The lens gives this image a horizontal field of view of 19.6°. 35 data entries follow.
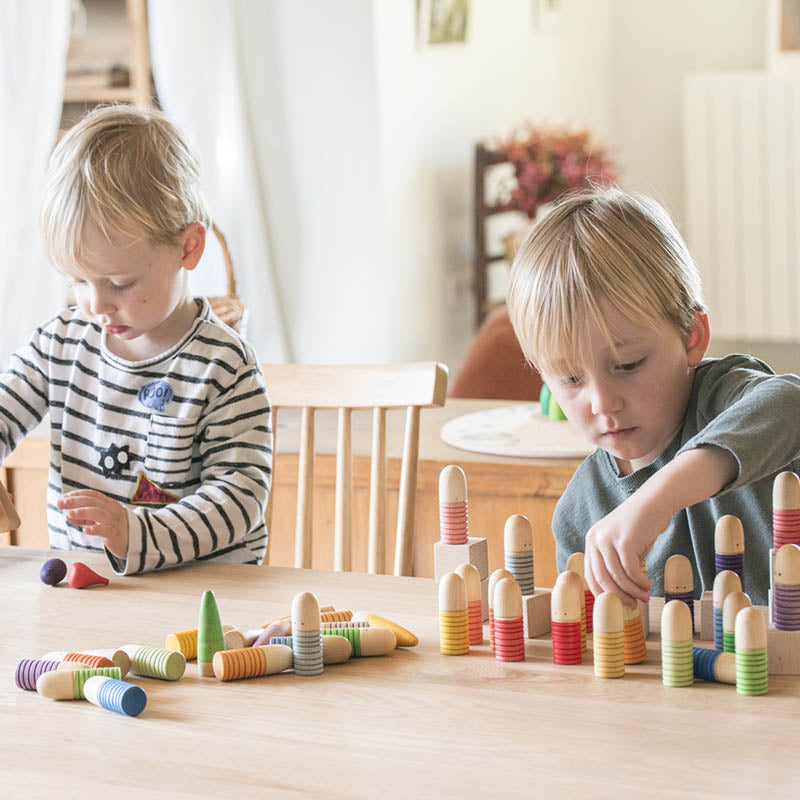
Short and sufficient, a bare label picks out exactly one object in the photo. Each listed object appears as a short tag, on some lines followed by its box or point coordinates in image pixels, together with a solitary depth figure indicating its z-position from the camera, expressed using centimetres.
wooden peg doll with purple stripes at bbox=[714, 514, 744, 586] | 170
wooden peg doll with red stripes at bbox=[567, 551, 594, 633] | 170
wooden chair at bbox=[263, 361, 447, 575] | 225
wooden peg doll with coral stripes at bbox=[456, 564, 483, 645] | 169
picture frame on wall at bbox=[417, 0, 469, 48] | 481
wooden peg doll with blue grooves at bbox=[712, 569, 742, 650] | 162
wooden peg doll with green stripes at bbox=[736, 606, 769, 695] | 155
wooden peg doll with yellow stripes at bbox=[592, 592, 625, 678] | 159
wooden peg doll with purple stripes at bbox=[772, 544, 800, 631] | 160
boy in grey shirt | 170
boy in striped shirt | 207
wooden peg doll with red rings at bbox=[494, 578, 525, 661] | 163
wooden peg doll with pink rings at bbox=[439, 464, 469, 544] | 174
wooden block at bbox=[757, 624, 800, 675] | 160
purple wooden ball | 189
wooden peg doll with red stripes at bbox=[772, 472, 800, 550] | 166
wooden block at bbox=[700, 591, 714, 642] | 167
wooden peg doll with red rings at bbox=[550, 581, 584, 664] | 163
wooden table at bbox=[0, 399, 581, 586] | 272
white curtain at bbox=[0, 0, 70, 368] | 409
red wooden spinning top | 189
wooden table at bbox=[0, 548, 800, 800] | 145
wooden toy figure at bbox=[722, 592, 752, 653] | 159
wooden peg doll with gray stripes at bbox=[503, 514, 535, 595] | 172
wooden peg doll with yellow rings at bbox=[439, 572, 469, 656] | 166
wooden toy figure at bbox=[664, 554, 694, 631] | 168
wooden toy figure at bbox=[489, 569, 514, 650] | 166
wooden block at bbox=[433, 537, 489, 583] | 175
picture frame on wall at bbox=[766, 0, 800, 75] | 617
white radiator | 627
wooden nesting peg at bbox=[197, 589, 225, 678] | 165
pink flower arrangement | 516
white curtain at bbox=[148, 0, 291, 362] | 437
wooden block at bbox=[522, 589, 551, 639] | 170
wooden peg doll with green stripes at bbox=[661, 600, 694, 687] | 157
